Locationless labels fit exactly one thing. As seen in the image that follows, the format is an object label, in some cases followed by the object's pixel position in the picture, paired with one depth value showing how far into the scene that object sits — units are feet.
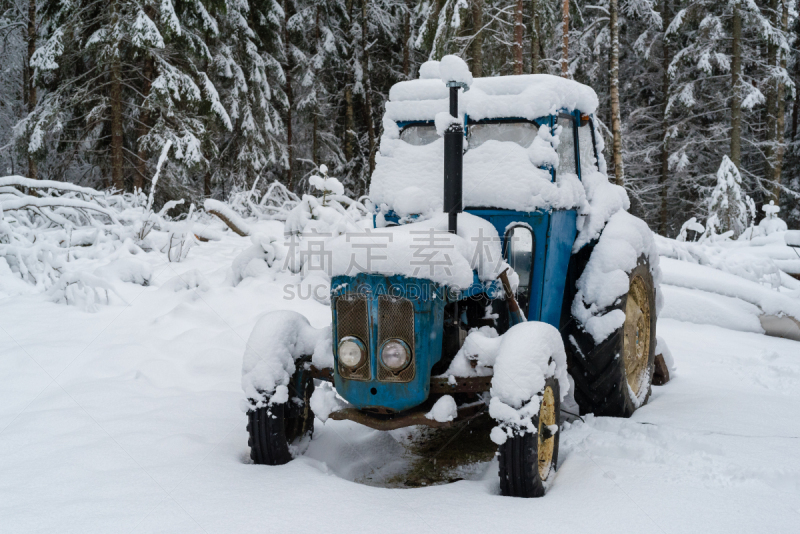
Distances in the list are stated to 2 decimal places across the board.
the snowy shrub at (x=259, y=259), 22.54
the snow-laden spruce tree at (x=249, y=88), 54.03
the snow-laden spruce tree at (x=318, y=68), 62.49
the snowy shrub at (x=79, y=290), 18.11
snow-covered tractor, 9.31
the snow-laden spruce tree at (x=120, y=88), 35.04
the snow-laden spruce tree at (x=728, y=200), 48.52
